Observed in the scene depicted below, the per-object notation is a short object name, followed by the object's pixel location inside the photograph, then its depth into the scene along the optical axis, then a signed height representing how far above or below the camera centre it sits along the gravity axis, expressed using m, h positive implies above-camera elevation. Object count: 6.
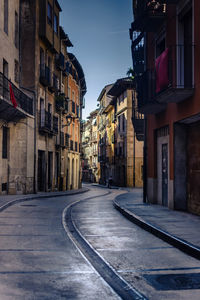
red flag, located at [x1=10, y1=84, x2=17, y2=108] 20.75 +3.47
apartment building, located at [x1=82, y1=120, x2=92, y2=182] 90.25 +3.48
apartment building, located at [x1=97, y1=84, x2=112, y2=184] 65.55 +4.85
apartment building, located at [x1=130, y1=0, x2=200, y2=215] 12.66 +2.27
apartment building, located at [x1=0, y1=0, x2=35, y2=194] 22.75 +2.64
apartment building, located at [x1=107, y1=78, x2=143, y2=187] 45.78 +2.61
